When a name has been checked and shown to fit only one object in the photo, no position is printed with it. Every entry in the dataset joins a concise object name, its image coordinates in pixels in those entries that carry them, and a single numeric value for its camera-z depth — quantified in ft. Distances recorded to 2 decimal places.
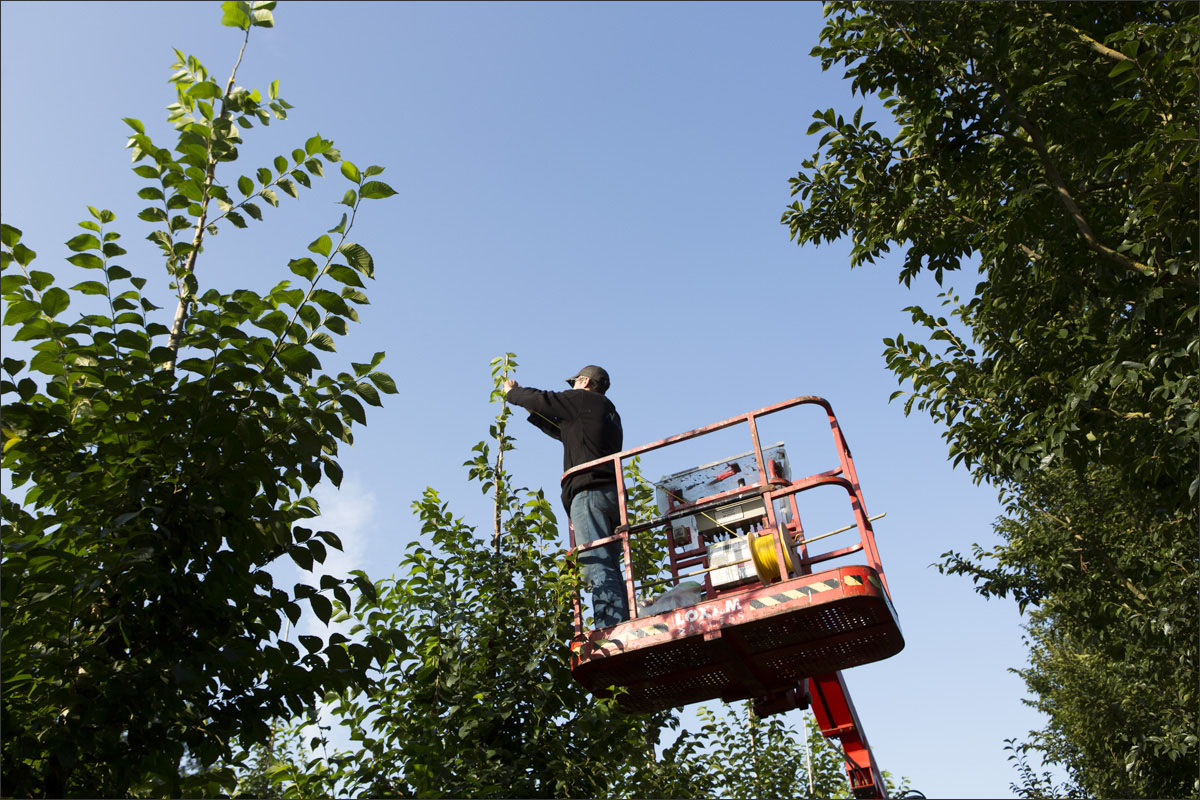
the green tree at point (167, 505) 13.92
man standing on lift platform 25.82
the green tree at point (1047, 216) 26.11
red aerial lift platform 22.22
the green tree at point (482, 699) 23.93
